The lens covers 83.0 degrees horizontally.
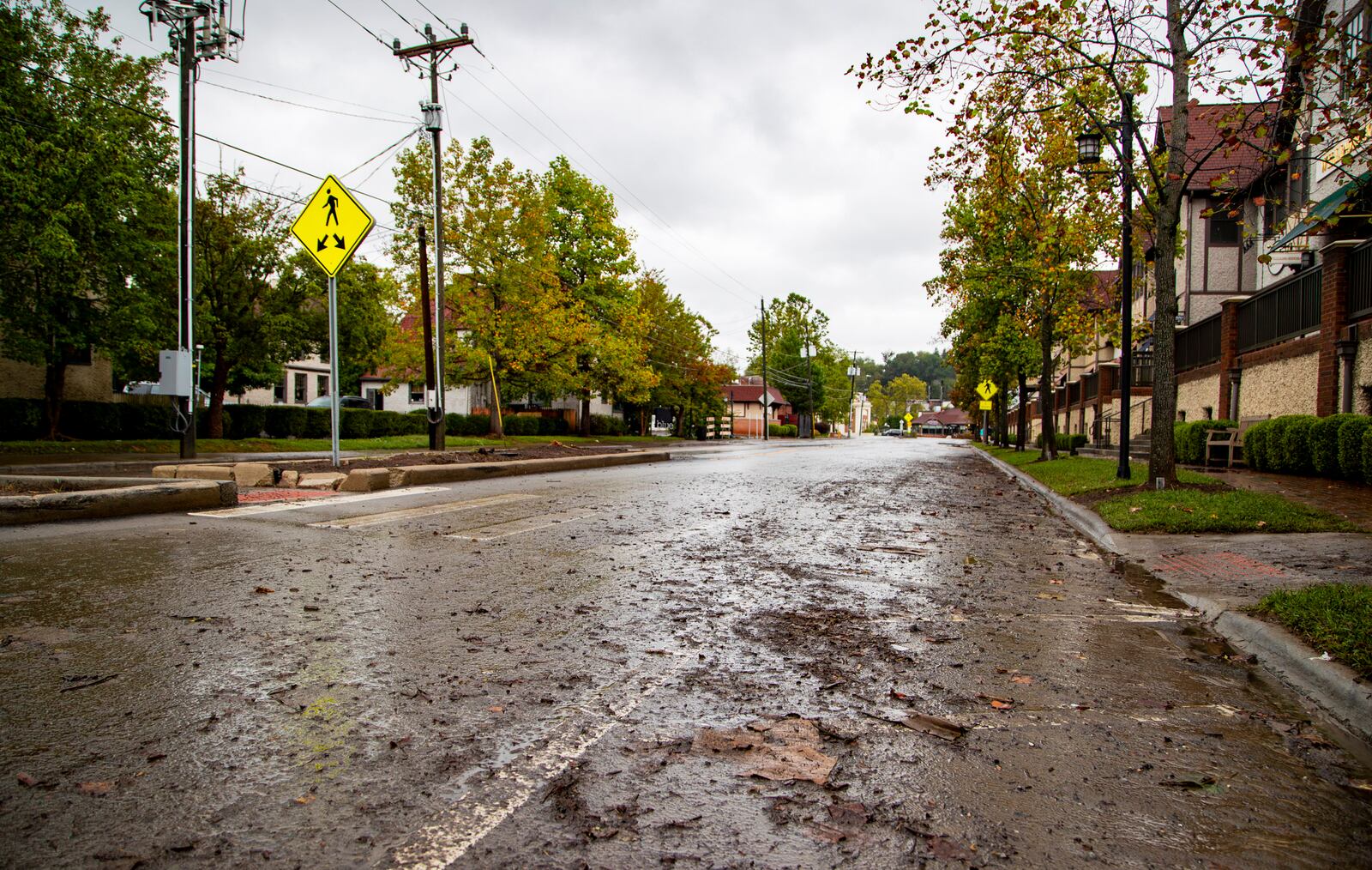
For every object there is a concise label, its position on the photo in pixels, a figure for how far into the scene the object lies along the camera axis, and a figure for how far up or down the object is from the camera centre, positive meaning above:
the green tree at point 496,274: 29.58 +5.67
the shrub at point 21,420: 21.92 -0.28
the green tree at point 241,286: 27.27 +4.58
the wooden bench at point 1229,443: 17.58 -0.40
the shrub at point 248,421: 30.38 -0.31
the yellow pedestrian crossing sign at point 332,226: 12.56 +3.05
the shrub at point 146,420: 25.55 -0.25
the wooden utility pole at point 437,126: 19.65 +7.41
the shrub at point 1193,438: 18.70 -0.35
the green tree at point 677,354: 51.10 +4.43
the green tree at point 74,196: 19.28 +5.60
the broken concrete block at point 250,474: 11.50 -0.90
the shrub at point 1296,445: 14.14 -0.37
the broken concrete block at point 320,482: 11.51 -1.01
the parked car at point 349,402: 46.49 +0.81
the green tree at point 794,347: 94.56 +9.11
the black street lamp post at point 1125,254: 13.99 +3.29
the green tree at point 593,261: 40.12 +8.64
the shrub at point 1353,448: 12.26 -0.34
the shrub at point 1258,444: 15.65 -0.38
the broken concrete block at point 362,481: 11.40 -0.99
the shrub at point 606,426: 53.06 -0.55
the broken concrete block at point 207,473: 11.55 -0.89
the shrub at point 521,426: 43.22 -0.51
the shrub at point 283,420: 31.44 -0.27
